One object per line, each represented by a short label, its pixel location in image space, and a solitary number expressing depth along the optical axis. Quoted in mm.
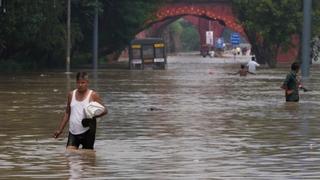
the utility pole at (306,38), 55031
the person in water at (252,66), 62188
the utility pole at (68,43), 64281
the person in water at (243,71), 58469
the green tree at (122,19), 79812
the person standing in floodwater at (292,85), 29477
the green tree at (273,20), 82750
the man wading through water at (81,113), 15859
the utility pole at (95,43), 75456
